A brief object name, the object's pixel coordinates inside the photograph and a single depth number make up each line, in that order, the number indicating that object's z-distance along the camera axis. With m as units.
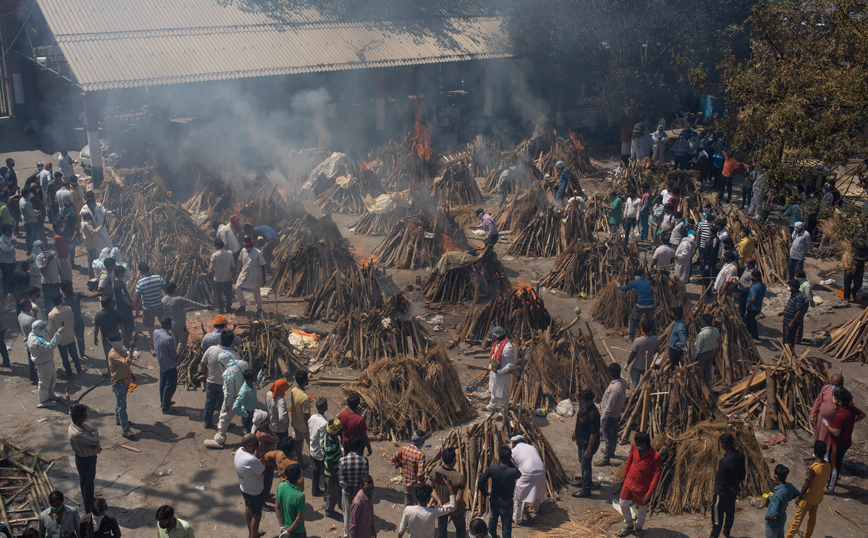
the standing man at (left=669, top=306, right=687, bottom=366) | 10.43
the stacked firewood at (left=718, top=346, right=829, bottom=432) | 10.09
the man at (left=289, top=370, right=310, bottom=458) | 8.56
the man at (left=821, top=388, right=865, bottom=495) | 8.62
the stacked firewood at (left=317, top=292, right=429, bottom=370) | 11.74
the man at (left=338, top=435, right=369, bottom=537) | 7.27
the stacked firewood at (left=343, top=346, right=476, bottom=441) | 9.86
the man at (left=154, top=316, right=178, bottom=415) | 9.72
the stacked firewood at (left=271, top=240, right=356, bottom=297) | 14.51
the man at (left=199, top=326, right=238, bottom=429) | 9.41
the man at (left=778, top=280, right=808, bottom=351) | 11.99
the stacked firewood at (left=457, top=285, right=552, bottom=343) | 12.36
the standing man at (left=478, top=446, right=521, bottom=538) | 7.27
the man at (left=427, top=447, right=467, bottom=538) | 7.09
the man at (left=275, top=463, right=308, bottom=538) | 6.97
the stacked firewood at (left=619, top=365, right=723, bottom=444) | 9.62
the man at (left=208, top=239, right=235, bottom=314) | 12.90
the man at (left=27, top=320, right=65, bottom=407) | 9.72
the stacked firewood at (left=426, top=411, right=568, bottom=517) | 8.34
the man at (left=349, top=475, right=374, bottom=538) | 6.97
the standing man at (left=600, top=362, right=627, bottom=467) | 8.73
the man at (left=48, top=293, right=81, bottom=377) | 10.32
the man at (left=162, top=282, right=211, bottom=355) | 11.10
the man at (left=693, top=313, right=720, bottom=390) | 10.49
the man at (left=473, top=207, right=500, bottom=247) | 15.45
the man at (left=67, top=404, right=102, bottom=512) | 7.62
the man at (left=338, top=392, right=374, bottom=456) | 8.16
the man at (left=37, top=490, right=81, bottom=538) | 6.70
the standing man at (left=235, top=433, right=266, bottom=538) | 7.35
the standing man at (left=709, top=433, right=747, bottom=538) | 7.57
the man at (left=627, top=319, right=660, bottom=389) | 10.29
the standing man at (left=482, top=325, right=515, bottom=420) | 9.78
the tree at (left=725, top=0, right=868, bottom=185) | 10.74
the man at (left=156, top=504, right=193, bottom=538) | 6.30
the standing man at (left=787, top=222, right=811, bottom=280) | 14.43
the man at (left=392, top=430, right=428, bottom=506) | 7.34
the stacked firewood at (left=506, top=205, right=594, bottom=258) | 16.81
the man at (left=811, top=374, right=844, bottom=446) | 8.75
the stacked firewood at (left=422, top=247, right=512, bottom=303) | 14.09
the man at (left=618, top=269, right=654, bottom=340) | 12.29
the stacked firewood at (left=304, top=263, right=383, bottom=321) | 13.34
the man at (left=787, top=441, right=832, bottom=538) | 7.44
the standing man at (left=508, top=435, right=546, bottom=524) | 7.62
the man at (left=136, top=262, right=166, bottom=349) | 11.54
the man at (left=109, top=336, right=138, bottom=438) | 9.26
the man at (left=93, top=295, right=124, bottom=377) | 10.48
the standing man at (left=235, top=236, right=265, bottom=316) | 13.05
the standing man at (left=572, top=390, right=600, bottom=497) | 8.29
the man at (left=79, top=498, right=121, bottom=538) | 6.55
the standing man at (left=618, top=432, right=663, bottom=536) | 7.59
